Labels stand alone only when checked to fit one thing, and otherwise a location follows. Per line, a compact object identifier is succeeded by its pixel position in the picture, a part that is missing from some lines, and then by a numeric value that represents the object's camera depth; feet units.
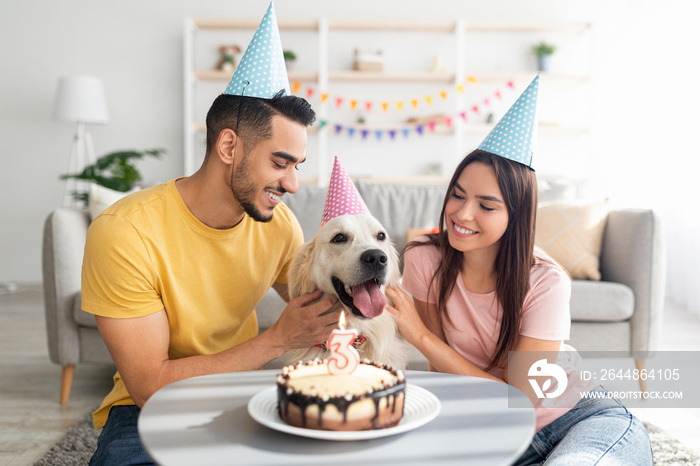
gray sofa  9.35
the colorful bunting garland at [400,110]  20.54
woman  4.87
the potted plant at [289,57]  20.49
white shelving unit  20.10
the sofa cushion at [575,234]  10.72
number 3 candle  3.19
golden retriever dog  5.42
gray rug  7.12
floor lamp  18.88
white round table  2.65
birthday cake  2.87
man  4.61
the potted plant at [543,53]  20.58
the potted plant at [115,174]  16.53
